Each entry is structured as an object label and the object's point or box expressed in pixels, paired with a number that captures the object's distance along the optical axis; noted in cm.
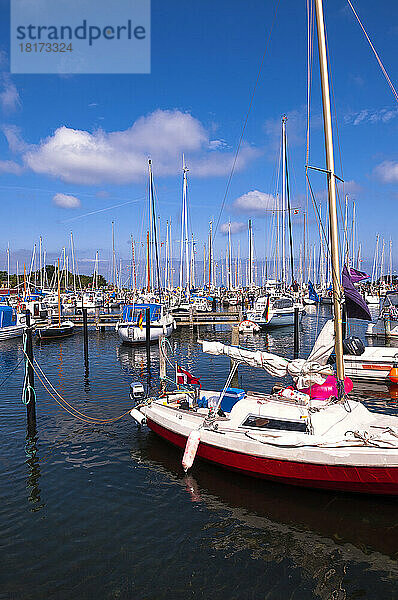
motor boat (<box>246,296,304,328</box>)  4927
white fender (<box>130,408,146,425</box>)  1566
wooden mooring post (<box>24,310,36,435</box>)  1606
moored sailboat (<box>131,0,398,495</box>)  1079
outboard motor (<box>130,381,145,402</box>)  1689
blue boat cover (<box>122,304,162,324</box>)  4066
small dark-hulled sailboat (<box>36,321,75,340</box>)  4172
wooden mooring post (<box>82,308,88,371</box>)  2819
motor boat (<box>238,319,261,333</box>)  4509
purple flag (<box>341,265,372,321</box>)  1723
